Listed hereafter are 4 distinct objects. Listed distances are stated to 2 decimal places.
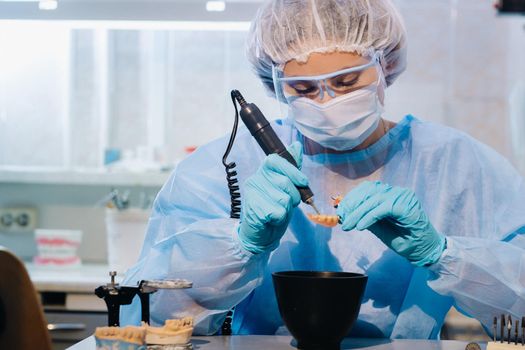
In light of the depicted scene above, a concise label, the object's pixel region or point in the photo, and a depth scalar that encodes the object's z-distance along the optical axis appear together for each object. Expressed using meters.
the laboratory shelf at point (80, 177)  3.33
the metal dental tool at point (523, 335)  1.30
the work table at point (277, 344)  1.33
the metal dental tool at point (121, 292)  1.27
